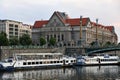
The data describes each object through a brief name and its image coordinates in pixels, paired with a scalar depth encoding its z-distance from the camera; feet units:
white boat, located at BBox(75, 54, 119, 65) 281.66
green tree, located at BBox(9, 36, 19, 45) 371.92
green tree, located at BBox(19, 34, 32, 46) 377.09
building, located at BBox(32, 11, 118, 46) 452.35
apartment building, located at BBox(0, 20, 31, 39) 509.35
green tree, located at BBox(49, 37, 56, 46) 405.59
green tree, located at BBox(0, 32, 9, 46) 343.05
